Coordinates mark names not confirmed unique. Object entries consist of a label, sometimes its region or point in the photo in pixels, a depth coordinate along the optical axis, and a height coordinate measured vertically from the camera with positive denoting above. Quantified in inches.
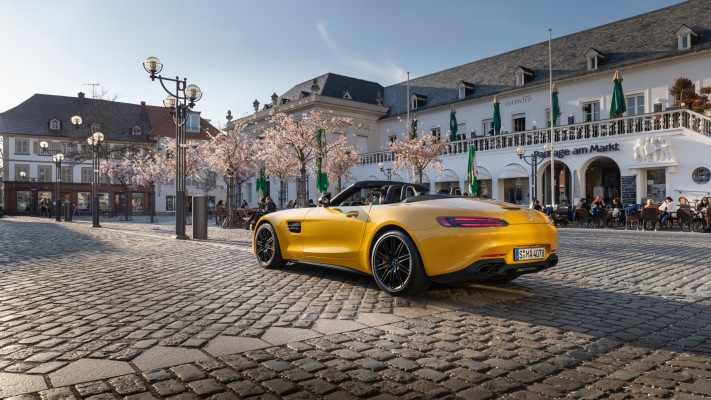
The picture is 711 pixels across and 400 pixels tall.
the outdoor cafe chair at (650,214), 728.3 -28.5
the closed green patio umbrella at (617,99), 928.3 +181.9
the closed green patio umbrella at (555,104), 1058.6 +199.0
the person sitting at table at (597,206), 824.3 -17.7
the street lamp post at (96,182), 982.5 +46.4
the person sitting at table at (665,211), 792.6 -28.0
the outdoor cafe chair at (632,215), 761.6 -30.7
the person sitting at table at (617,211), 833.7 -26.4
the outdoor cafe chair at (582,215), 832.9 -32.2
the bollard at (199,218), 607.2 -19.4
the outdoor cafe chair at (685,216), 689.6 -30.4
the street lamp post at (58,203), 1334.9 +4.1
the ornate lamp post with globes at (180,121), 620.7 +111.8
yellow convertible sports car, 199.0 -16.7
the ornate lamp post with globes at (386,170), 1471.5 +87.8
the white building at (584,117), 938.7 +214.6
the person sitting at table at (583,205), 894.4 -16.6
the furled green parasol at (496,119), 1230.9 +197.2
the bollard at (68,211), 1275.8 -17.4
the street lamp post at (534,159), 1109.1 +86.1
